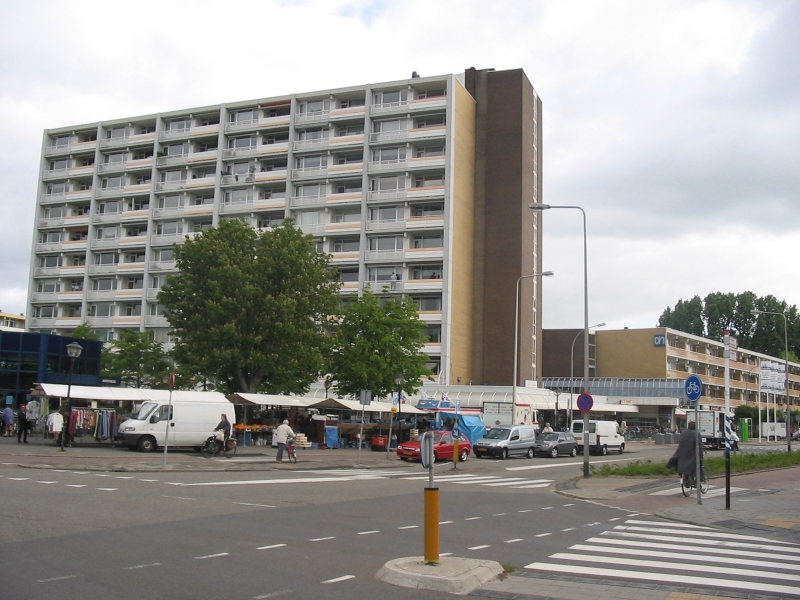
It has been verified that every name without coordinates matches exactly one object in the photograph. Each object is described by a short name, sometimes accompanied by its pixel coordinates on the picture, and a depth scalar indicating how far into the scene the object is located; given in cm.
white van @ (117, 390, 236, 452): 3175
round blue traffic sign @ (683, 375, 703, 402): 1880
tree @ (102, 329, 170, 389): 5047
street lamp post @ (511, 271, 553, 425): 4978
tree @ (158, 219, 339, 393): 4225
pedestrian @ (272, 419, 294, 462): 2994
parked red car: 3484
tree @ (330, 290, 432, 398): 4519
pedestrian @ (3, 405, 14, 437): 3597
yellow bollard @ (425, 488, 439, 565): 922
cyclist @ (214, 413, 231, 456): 3195
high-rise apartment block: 6681
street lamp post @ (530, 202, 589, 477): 2867
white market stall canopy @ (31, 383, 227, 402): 3275
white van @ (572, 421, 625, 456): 4812
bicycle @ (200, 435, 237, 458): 3195
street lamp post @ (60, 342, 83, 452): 2911
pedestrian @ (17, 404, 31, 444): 3216
